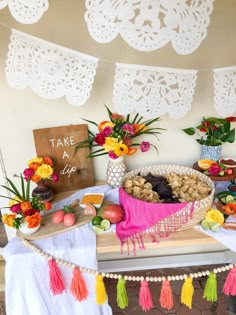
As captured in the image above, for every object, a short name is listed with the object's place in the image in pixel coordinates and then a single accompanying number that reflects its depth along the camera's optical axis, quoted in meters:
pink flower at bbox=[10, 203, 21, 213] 0.97
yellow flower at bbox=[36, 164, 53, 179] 1.11
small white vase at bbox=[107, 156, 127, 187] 1.20
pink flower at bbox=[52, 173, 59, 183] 1.14
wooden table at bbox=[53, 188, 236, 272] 1.59
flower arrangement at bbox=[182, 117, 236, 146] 1.21
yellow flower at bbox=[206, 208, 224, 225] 0.97
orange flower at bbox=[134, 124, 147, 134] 1.14
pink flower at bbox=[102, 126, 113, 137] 1.11
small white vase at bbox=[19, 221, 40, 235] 0.96
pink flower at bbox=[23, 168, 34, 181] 1.11
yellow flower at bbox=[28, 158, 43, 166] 1.15
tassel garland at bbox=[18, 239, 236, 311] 0.93
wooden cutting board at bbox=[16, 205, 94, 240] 0.97
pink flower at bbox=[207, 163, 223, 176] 1.18
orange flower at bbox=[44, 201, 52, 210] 1.06
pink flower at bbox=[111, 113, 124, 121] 1.16
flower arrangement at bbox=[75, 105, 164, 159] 1.09
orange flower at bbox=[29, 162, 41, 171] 1.13
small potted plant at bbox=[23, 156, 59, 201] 1.11
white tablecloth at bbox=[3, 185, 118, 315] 0.93
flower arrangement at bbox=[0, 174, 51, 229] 0.96
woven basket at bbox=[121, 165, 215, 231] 0.96
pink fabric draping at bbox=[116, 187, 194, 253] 0.94
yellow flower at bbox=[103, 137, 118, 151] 1.08
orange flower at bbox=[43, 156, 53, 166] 1.17
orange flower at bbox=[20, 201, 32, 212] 0.97
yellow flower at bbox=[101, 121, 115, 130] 1.11
